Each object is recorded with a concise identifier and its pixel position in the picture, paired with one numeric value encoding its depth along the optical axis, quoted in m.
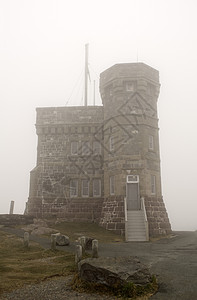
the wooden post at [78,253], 10.63
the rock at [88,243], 15.18
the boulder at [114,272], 7.86
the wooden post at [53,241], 13.91
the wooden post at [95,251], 11.61
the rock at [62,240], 15.77
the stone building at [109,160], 22.86
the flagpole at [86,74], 33.96
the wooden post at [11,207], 29.08
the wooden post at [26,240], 14.47
